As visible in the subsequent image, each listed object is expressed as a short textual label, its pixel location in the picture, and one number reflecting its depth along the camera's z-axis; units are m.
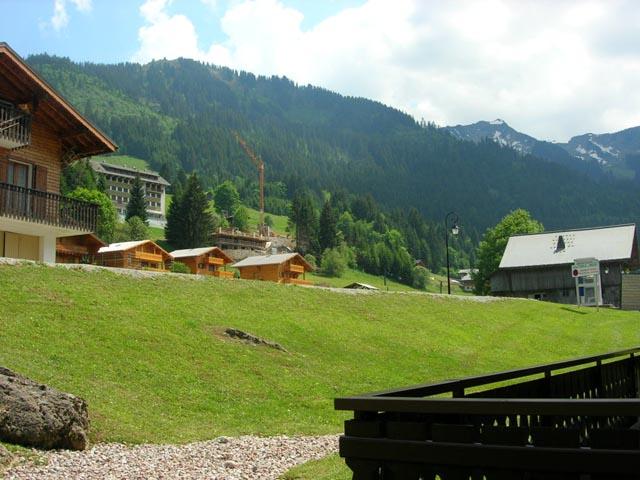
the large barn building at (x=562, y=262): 82.56
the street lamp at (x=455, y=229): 54.86
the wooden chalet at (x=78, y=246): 59.78
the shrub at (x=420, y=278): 179.86
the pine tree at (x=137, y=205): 157.38
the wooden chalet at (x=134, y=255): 85.00
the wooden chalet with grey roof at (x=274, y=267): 66.09
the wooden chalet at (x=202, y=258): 92.01
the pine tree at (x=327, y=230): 173.38
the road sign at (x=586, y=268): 65.22
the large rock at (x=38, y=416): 12.30
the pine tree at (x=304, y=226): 176.75
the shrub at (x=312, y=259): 163.50
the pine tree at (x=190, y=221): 137.88
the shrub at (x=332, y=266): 155.50
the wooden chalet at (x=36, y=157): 33.81
